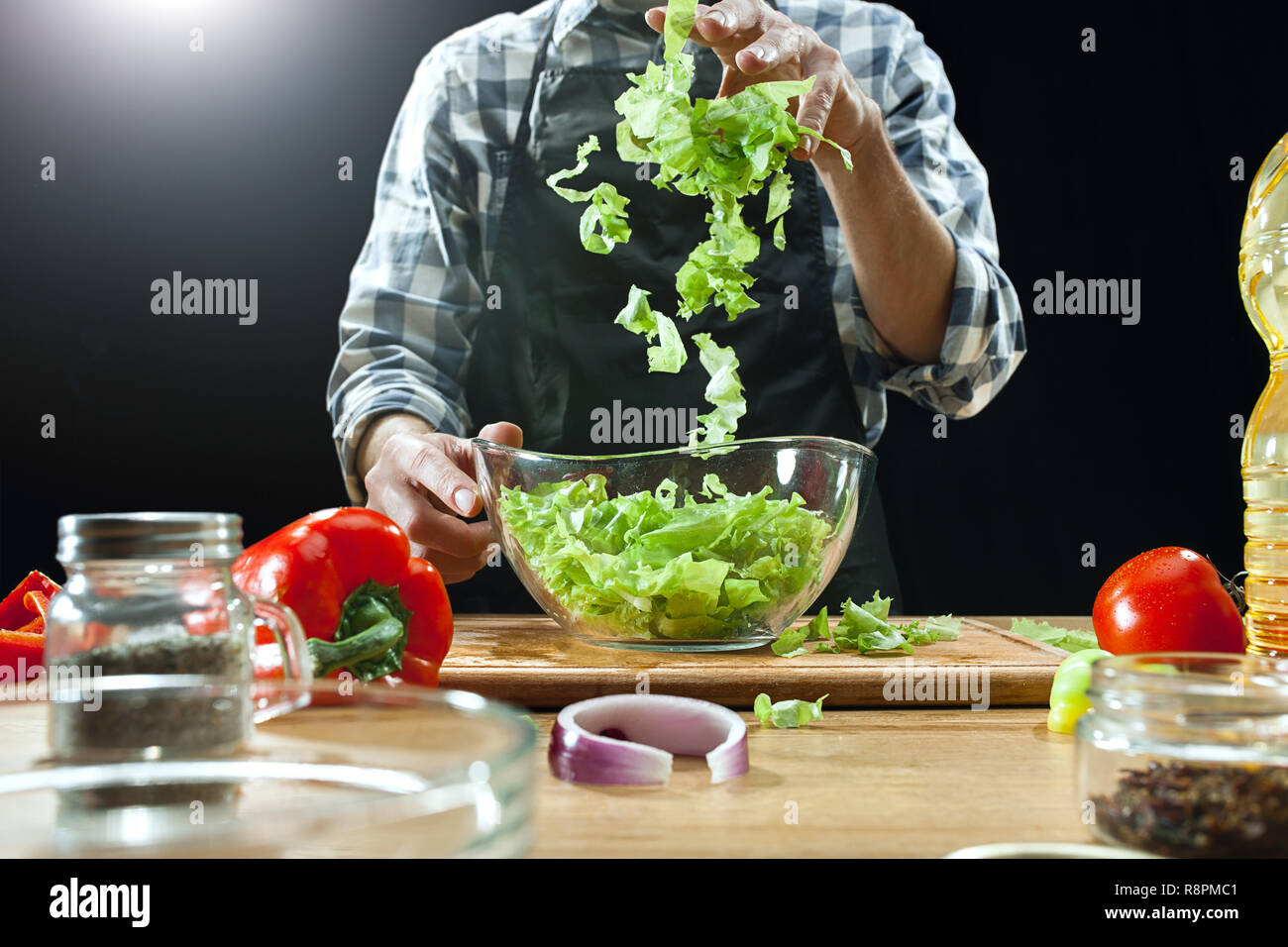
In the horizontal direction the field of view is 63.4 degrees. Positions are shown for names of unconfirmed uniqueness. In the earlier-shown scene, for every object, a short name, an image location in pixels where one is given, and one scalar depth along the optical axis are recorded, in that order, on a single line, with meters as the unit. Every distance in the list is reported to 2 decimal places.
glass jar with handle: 0.57
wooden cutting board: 1.01
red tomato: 1.03
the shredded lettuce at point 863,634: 1.18
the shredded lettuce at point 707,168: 1.15
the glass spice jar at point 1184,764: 0.53
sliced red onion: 0.69
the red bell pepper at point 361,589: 0.94
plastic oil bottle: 1.03
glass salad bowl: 1.14
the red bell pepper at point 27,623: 0.96
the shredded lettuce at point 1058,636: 1.27
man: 1.98
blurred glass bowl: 0.41
